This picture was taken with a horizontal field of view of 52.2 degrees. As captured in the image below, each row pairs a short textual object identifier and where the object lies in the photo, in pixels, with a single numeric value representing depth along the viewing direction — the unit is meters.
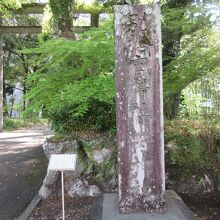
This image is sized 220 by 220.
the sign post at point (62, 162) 2.87
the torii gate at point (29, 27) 8.58
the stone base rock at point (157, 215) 2.68
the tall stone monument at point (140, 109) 2.79
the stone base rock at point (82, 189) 3.99
